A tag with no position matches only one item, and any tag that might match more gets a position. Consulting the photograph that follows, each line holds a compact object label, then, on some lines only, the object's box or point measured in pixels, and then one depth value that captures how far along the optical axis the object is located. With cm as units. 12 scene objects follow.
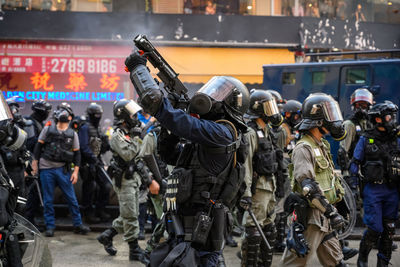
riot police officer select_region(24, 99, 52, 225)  848
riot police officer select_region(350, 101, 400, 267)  614
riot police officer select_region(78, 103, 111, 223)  897
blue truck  1016
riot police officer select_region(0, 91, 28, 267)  419
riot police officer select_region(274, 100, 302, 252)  770
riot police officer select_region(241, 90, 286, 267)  603
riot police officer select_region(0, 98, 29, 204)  684
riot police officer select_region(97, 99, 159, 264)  688
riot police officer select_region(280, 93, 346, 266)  486
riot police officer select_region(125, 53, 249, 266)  381
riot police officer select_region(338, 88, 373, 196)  817
